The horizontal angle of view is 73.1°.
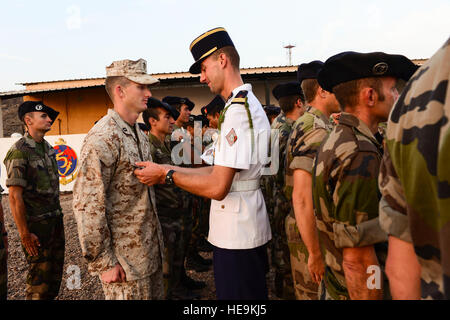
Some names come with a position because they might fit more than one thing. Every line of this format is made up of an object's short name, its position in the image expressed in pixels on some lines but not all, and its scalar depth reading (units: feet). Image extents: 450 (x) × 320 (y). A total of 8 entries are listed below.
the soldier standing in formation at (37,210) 12.25
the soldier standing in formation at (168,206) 13.61
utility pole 103.30
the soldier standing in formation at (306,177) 7.74
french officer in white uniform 6.66
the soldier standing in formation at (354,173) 5.02
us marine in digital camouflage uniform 7.05
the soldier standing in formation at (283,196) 12.38
